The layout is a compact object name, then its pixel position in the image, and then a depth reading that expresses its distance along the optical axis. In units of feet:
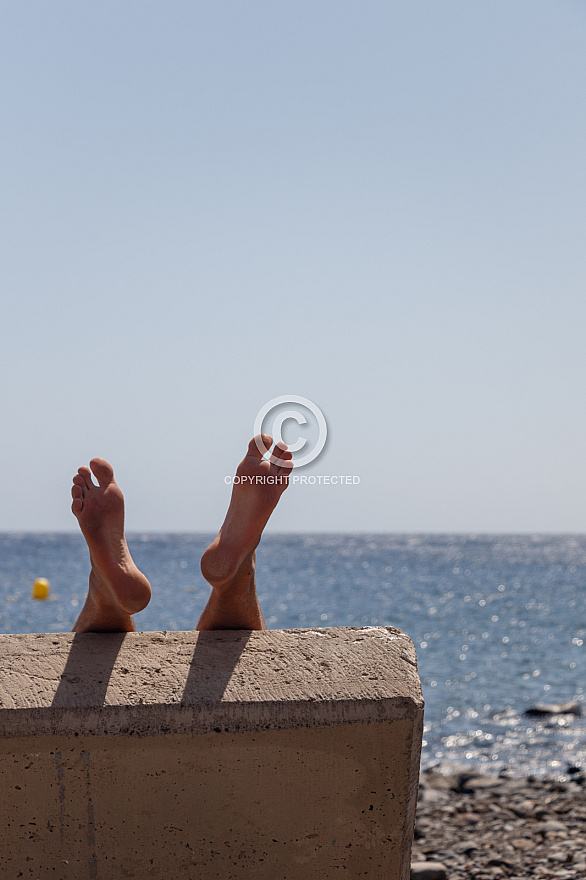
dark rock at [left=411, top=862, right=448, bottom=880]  15.20
